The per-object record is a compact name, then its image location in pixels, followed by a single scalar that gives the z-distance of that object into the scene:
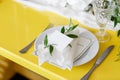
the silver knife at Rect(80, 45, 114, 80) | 1.01
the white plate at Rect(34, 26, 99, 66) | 1.06
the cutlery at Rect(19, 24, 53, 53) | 1.12
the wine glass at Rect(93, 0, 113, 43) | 1.12
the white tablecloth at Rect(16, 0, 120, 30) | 1.28
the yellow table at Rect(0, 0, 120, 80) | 1.03
